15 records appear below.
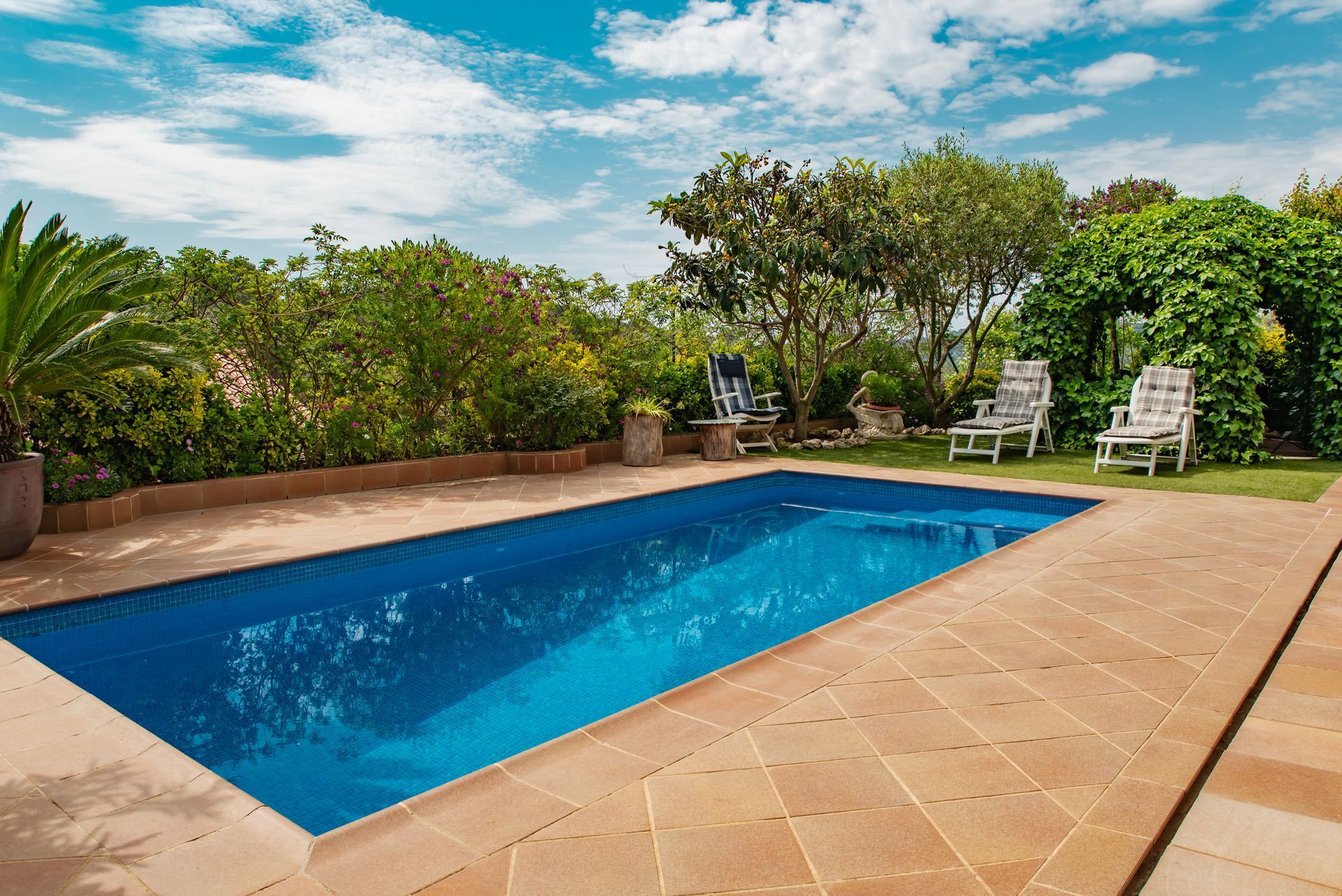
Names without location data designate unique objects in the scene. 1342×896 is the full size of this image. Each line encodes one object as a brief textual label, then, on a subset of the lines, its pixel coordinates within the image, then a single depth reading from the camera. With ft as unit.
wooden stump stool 31.12
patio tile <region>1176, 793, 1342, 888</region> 6.20
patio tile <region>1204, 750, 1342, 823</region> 7.06
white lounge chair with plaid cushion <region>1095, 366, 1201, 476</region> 27.48
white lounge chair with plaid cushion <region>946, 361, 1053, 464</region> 31.01
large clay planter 15.19
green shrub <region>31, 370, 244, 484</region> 18.24
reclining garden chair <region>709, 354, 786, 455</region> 32.42
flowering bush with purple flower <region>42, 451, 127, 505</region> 17.83
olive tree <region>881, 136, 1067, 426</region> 35.60
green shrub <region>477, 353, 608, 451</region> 27.09
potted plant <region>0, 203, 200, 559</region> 15.01
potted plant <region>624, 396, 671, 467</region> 29.30
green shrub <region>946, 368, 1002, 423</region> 43.01
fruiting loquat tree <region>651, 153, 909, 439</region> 30.19
